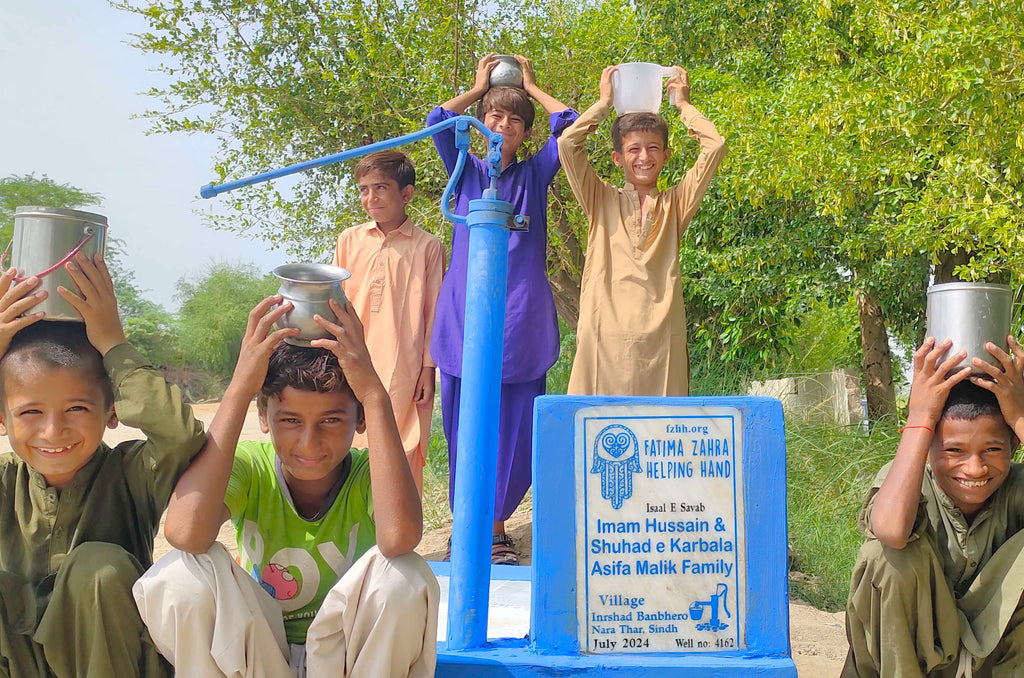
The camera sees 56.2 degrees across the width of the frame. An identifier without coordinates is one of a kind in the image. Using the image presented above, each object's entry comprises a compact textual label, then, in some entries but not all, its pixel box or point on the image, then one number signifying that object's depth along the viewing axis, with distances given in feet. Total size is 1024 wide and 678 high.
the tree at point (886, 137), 14.32
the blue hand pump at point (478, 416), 7.86
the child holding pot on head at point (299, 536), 6.68
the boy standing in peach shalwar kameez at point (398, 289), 13.12
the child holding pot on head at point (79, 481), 6.81
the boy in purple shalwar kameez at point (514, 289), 12.36
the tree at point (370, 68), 22.71
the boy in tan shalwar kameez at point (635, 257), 11.48
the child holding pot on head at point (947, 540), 7.41
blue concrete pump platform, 7.44
